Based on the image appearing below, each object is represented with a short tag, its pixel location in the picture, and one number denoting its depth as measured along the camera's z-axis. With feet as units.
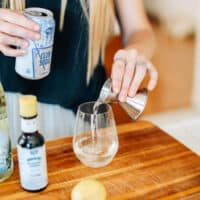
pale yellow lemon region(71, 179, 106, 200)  3.06
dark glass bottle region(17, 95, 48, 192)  2.99
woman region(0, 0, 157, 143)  4.05
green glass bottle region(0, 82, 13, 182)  3.22
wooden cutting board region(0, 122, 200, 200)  3.19
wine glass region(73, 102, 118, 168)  3.31
